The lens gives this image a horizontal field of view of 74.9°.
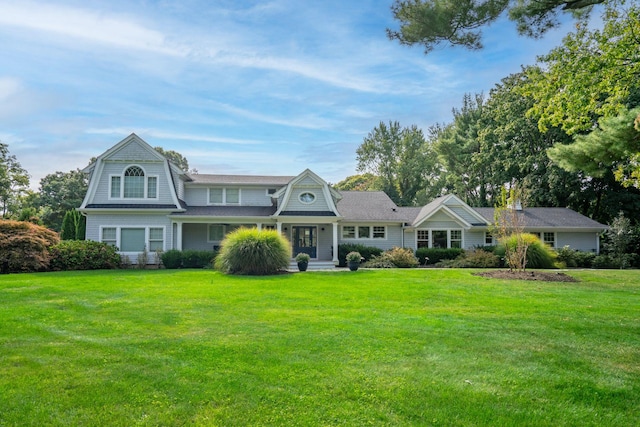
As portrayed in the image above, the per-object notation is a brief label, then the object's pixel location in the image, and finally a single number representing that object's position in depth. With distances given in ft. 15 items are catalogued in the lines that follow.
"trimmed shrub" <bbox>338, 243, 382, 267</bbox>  79.15
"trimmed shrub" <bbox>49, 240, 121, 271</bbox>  63.16
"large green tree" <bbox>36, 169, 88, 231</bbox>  129.18
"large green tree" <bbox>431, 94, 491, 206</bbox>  132.67
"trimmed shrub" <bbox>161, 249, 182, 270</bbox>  69.72
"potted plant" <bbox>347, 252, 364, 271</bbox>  64.13
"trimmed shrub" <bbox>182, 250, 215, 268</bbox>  70.33
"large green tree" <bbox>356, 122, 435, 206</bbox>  149.79
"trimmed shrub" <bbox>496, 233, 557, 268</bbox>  67.82
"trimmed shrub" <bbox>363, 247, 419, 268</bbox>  71.05
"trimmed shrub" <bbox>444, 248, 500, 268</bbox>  71.77
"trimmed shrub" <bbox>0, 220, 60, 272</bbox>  58.29
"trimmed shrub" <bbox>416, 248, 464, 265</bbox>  80.59
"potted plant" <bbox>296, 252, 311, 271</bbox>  64.64
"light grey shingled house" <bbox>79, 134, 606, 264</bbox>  75.15
